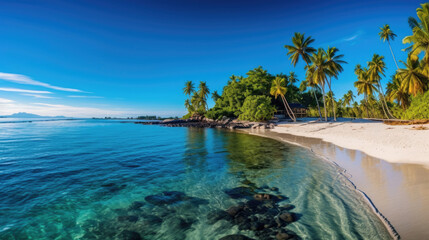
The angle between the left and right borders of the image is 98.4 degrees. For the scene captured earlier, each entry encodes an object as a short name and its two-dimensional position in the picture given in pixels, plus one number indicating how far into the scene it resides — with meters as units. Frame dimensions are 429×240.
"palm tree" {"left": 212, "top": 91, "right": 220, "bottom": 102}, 77.25
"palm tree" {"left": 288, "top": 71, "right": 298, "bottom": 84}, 70.39
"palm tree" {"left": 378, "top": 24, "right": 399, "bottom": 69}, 40.25
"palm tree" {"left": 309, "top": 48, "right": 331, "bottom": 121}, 36.56
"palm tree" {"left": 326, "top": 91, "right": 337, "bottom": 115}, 67.62
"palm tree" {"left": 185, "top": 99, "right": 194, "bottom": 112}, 89.62
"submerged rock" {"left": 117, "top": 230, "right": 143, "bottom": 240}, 4.75
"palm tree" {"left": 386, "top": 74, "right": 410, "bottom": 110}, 37.36
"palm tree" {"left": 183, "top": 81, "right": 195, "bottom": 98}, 84.12
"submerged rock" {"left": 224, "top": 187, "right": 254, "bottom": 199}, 7.30
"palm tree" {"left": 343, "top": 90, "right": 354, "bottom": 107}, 72.62
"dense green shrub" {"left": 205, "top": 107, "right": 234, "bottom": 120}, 59.41
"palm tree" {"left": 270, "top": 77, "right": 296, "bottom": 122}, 44.41
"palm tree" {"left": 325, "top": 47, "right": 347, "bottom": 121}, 36.56
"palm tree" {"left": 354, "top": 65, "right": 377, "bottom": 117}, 42.62
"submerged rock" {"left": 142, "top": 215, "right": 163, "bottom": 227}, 5.43
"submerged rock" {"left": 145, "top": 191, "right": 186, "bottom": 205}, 6.91
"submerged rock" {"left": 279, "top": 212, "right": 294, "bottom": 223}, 5.32
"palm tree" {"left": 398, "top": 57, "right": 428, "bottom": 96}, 27.65
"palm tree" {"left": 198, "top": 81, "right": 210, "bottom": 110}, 80.56
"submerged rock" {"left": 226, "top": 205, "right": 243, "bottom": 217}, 5.85
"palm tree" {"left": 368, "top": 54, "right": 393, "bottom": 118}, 39.59
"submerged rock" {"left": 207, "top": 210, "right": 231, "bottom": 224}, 5.54
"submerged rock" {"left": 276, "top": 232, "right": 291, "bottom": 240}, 4.52
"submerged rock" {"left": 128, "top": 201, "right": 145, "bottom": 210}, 6.48
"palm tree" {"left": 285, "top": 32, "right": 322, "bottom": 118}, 37.19
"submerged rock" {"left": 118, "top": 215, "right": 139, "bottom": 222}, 5.64
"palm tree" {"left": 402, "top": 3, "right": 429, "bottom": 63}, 20.80
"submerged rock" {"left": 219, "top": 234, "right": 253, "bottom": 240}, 4.52
